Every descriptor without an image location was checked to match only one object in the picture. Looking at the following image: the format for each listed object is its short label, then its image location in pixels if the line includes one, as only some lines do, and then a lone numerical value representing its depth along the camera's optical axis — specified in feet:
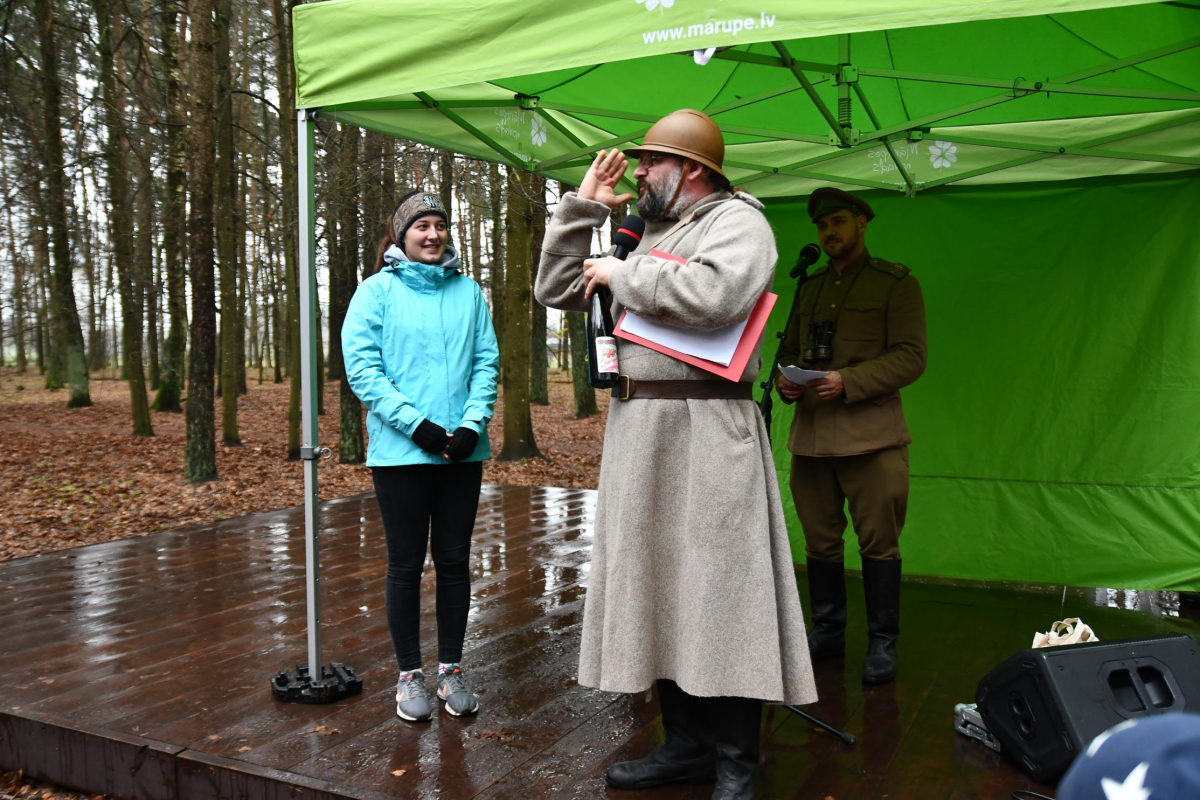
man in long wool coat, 7.50
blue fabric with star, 2.21
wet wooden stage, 8.74
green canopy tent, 12.94
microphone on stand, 11.55
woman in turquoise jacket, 9.82
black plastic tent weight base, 10.55
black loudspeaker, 8.12
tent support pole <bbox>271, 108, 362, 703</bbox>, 10.41
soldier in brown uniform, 11.64
